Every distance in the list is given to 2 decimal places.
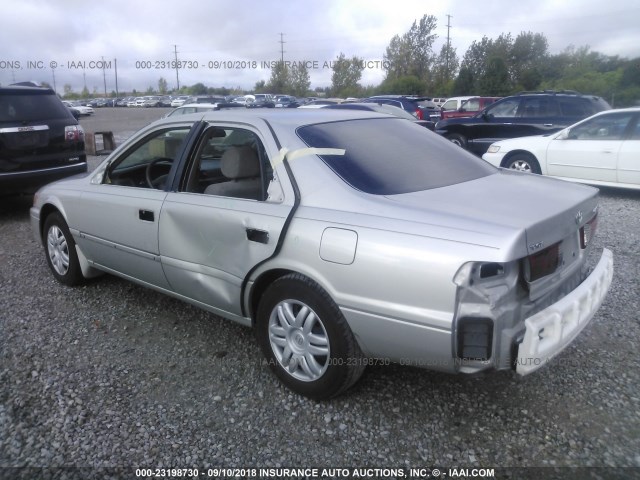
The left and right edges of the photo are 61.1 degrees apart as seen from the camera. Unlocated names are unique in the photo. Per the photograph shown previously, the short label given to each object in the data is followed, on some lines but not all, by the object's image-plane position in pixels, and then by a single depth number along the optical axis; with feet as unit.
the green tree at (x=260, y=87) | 239.73
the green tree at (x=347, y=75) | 187.58
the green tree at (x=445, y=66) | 172.24
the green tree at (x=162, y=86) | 331.16
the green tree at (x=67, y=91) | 344.90
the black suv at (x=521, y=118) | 36.60
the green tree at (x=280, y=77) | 216.33
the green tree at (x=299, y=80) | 214.69
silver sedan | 7.52
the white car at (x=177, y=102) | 167.04
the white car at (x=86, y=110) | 147.89
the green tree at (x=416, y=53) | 176.76
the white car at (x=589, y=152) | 26.02
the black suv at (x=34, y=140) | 22.25
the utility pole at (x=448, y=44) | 177.52
